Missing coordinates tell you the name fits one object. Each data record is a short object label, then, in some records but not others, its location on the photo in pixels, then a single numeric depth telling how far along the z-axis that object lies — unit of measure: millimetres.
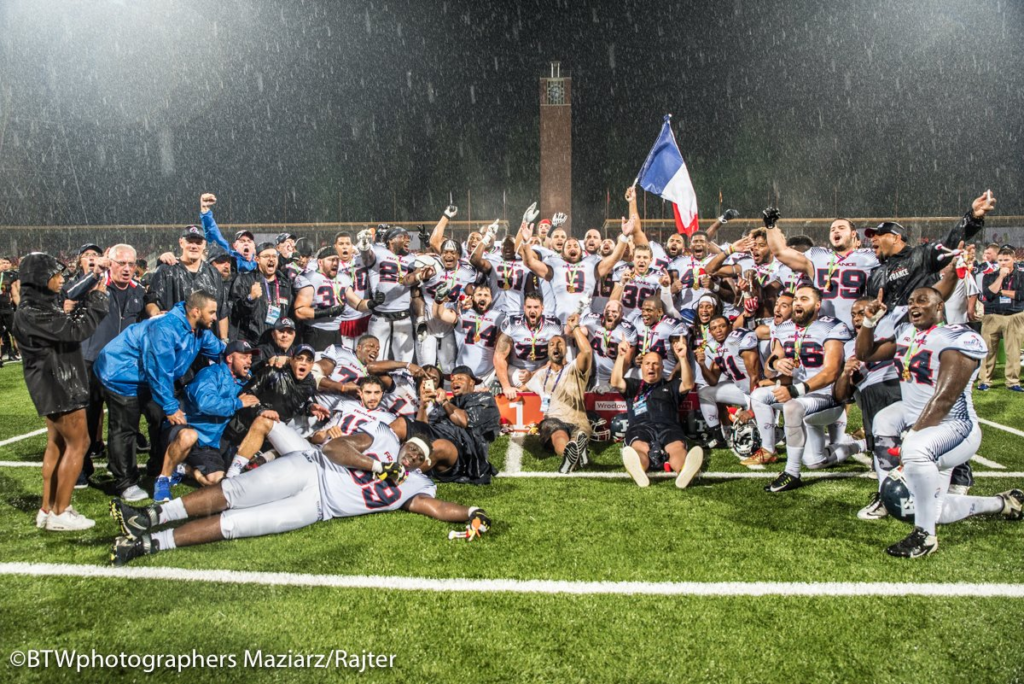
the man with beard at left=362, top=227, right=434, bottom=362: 8719
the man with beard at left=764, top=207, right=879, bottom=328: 7145
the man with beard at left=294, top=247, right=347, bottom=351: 8305
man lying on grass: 4555
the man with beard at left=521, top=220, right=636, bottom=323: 9094
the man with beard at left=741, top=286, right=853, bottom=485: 6391
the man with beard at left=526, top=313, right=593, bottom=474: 6594
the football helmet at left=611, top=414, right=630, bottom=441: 7477
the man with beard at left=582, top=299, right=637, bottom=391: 8000
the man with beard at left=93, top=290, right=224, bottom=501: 5602
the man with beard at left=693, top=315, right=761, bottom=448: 7359
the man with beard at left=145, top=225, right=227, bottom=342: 6922
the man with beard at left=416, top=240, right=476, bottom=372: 8750
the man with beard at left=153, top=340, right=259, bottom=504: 5633
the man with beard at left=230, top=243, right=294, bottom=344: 7846
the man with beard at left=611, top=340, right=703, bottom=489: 6012
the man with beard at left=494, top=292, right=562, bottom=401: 8062
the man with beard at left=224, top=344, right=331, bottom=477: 6844
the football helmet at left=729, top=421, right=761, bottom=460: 6855
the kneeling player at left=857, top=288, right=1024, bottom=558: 4512
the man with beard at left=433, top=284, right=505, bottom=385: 8414
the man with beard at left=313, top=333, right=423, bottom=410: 7125
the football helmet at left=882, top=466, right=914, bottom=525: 4891
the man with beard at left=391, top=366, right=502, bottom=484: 6051
